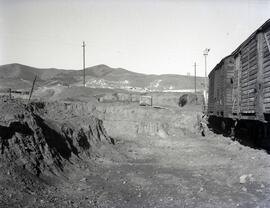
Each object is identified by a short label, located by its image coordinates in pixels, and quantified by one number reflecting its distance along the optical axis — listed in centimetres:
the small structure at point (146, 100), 3621
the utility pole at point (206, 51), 4348
